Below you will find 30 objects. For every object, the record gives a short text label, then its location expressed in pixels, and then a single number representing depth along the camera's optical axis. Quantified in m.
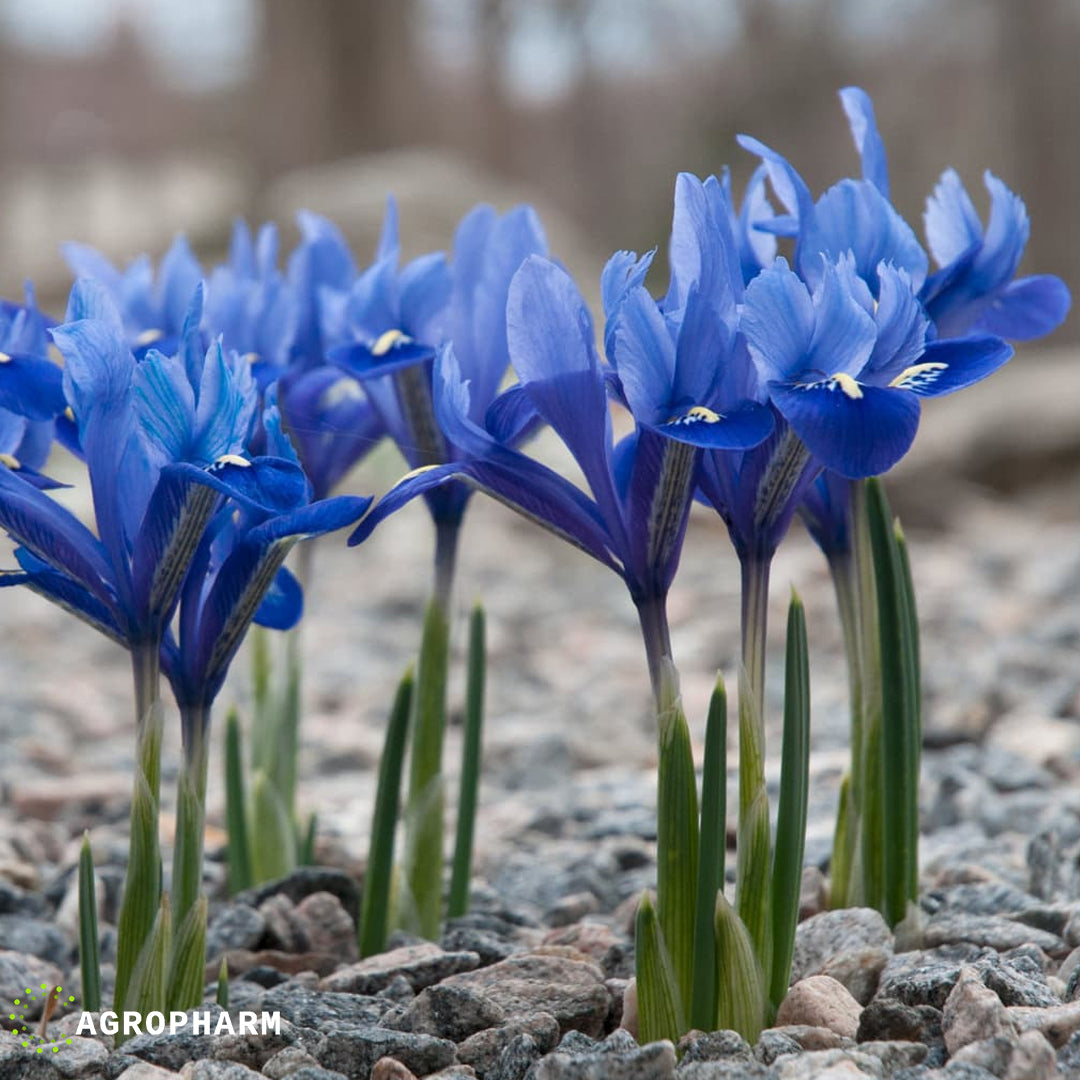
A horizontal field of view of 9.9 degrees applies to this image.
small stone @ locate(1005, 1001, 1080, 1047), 0.94
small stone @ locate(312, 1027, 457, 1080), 0.95
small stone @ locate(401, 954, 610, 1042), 0.97
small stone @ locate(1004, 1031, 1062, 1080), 0.93
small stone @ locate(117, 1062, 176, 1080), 0.95
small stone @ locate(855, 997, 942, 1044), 0.95
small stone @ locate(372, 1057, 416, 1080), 0.95
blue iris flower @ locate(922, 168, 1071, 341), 0.99
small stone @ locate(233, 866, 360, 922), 1.06
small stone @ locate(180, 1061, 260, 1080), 0.95
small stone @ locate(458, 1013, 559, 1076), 0.96
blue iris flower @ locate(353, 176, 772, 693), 0.94
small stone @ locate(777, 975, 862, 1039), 0.96
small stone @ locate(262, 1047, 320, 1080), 0.95
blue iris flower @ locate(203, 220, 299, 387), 1.04
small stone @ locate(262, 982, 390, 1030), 0.97
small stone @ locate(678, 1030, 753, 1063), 0.94
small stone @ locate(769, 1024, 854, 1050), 0.95
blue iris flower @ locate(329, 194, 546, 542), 1.00
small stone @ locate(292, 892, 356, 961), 1.04
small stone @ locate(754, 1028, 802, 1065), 0.94
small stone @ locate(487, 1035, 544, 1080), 0.95
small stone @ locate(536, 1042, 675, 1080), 0.93
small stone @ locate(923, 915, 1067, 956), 0.99
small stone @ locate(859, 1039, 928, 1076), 0.94
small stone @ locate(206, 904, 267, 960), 1.03
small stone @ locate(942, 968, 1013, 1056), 0.94
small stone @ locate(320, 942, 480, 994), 0.99
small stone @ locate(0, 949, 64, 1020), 1.01
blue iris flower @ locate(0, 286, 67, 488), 0.97
